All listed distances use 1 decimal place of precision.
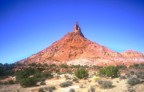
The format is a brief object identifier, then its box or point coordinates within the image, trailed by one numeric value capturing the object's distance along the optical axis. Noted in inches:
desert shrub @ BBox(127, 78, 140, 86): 737.9
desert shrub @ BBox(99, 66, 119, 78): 1192.8
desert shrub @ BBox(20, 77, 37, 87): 1042.1
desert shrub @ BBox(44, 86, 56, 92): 827.9
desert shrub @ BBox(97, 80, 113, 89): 782.8
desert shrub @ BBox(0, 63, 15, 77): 1840.9
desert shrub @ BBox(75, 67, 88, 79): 1257.4
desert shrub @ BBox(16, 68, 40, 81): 1357.7
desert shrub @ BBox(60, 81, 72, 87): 920.3
